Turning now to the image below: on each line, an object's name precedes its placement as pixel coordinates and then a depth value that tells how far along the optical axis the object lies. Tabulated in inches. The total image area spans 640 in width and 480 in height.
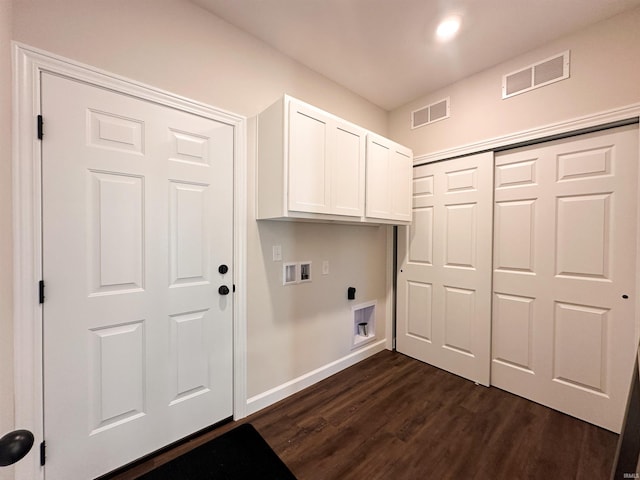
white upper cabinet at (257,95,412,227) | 68.6
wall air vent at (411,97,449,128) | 102.7
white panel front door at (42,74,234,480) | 51.9
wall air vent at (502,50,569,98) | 77.2
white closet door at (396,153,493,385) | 93.6
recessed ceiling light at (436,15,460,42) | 71.5
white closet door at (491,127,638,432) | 70.5
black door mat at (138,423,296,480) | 57.3
